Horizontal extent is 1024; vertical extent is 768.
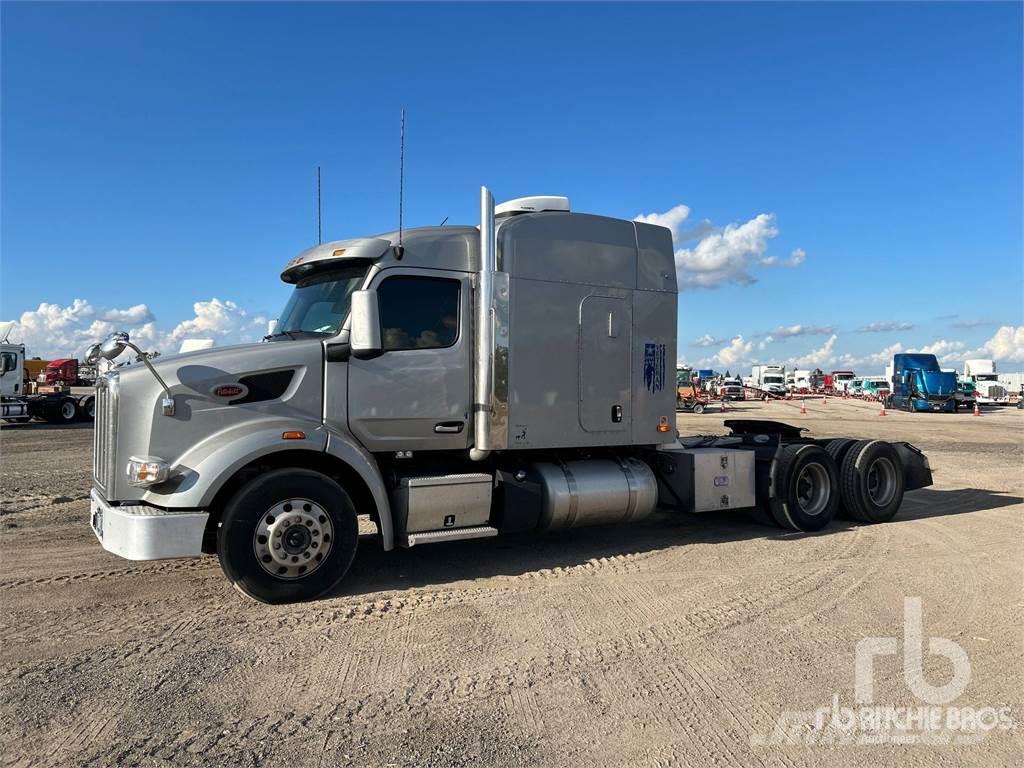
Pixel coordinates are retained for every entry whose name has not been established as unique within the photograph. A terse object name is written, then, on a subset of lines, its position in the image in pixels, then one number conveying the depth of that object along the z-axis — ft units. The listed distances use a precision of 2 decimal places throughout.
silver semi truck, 17.35
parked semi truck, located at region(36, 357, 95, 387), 103.91
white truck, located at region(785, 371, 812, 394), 233.96
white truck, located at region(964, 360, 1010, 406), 169.89
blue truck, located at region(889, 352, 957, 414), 131.34
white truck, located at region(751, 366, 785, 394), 199.43
